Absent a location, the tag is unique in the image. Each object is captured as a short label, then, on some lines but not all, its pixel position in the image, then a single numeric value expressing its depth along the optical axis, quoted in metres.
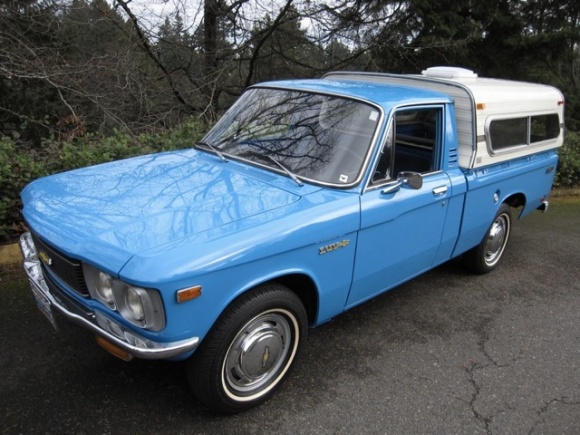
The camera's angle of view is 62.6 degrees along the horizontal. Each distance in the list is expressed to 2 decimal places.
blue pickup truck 2.26
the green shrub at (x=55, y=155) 4.16
